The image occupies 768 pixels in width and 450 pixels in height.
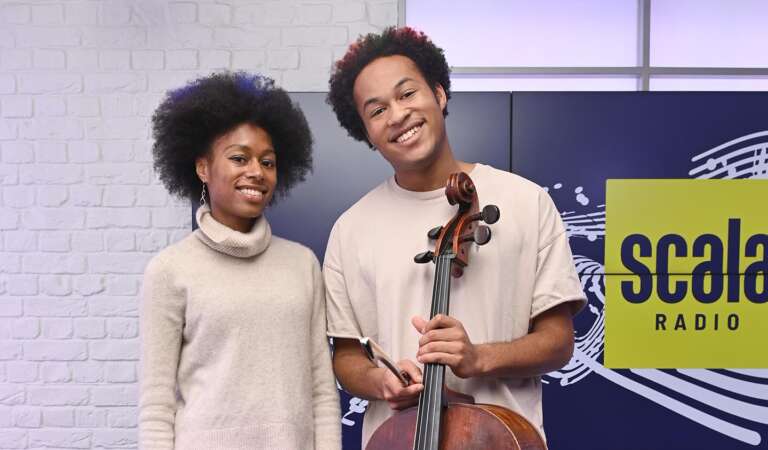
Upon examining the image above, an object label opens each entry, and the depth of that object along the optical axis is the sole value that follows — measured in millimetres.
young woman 1297
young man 1339
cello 1115
